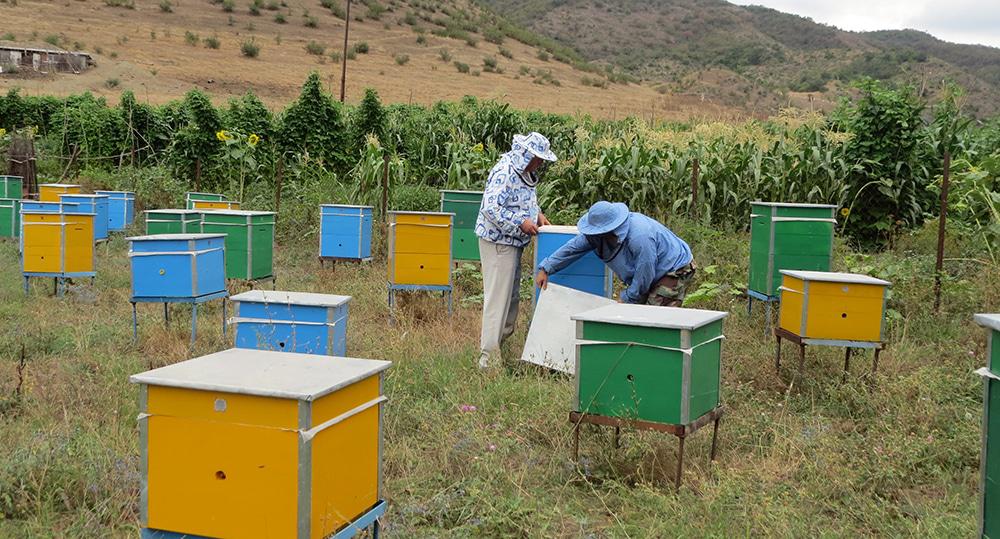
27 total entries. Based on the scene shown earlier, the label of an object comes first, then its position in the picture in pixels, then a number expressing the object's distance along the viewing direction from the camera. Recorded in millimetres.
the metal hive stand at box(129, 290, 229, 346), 7559
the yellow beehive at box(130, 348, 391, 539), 2932
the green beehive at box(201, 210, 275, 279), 9438
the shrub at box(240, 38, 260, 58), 43812
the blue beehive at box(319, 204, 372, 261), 11031
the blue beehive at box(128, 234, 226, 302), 7566
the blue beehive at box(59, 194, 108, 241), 12249
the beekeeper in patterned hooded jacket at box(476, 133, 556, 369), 7039
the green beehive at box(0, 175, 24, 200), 15562
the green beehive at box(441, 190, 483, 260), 10711
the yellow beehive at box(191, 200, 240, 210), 12461
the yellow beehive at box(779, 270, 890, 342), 6270
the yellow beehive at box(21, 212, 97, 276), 9555
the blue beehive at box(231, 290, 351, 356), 6234
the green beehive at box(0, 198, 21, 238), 13250
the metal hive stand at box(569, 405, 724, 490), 4613
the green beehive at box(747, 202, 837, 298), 7926
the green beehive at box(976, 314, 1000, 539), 3174
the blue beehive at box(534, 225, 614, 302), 6992
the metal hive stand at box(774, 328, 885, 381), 6297
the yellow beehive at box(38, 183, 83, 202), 14008
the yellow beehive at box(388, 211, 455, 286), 8844
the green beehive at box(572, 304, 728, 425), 4559
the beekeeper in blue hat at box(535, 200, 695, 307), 6242
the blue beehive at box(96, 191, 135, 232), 14203
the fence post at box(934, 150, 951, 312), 8031
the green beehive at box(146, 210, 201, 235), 9883
